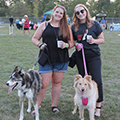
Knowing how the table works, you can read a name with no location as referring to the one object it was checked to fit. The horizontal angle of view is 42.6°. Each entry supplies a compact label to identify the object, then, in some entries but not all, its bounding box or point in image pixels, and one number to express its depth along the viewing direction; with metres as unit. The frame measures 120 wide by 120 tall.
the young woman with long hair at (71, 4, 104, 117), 3.08
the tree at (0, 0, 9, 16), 67.26
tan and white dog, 2.84
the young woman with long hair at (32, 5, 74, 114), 3.03
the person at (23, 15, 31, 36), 16.06
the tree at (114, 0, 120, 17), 60.56
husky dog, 2.78
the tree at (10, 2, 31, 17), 59.75
